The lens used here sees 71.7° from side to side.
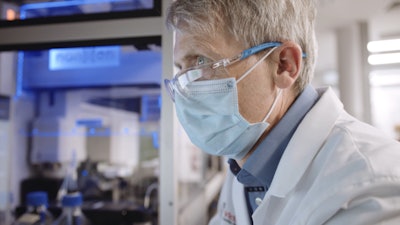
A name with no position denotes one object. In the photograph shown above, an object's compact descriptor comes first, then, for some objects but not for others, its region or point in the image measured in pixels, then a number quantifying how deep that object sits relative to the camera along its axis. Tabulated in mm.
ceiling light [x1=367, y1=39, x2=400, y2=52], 3545
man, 694
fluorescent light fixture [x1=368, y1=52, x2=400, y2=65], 3896
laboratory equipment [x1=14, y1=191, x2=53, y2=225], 1257
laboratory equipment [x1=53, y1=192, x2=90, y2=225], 1277
